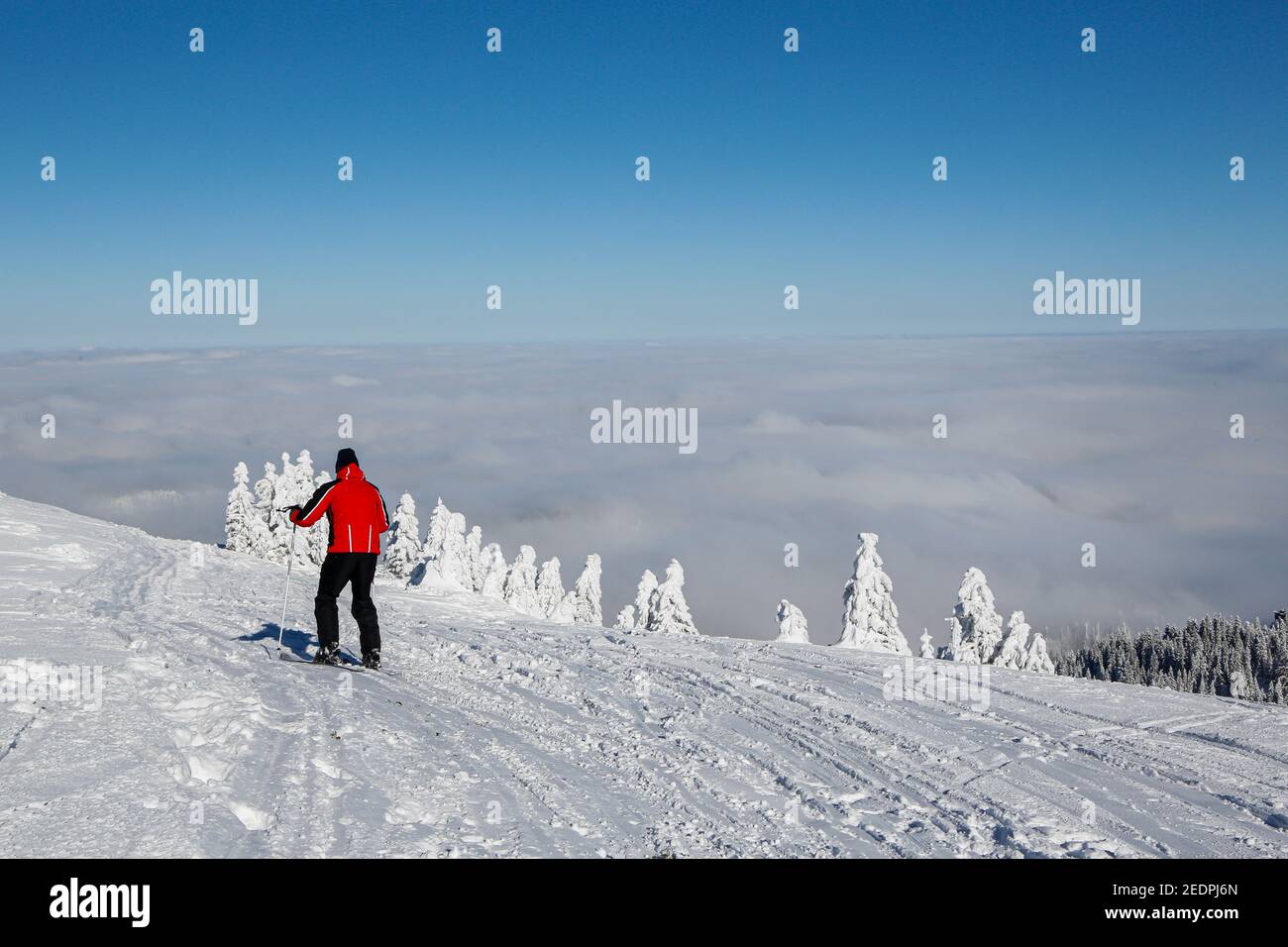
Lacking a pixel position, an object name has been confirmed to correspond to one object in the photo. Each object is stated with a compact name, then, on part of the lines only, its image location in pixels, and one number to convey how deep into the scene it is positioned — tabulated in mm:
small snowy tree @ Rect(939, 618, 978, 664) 35062
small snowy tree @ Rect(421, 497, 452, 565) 45250
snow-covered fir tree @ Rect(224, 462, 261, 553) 42438
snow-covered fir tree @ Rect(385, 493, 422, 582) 46469
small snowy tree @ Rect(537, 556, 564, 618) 51906
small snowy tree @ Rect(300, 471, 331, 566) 42819
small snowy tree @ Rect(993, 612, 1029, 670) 38094
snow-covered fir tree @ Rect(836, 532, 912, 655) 28188
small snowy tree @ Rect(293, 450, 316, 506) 44250
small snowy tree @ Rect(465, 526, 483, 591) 49812
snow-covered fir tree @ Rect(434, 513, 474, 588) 44356
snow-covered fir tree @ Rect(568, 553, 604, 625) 49531
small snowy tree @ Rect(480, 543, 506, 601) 45344
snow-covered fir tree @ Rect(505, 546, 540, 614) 51062
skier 9461
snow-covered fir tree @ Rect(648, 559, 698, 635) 35094
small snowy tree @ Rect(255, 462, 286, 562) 43281
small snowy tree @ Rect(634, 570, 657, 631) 38312
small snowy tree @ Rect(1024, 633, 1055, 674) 41156
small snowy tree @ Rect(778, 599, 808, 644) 29359
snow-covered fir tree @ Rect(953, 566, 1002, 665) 34781
